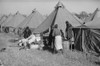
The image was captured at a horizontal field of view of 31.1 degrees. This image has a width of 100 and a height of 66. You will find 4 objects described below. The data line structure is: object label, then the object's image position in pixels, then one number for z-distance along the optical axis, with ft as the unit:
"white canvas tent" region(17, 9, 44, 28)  58.70
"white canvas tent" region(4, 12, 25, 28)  77.93
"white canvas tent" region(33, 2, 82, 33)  42.80
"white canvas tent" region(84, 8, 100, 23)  46.55
